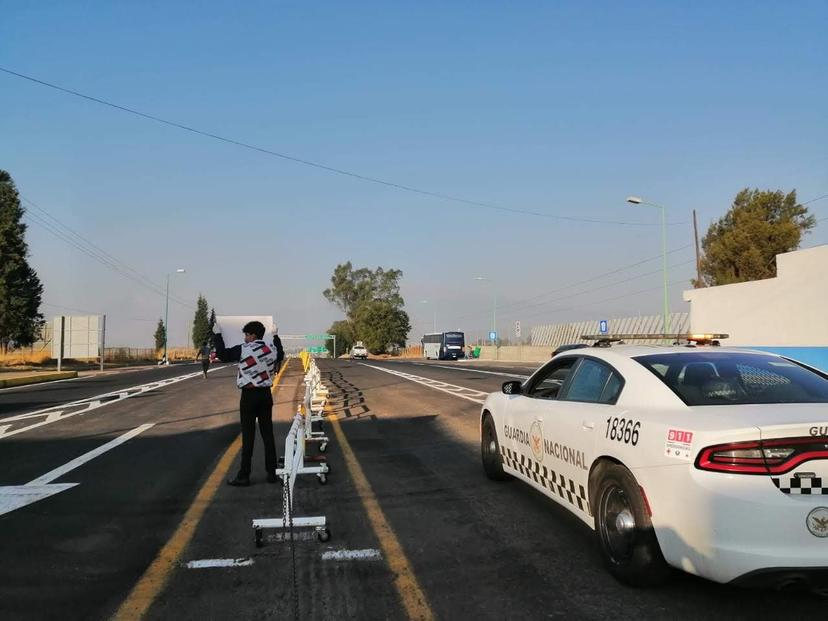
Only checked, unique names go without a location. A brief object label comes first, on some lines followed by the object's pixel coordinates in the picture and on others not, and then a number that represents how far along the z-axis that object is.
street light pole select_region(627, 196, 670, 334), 32.62
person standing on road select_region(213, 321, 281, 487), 7.03
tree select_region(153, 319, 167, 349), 89.80
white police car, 3.25
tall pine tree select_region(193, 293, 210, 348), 108.94
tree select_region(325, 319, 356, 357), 114.88
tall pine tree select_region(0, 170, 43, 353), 39.19
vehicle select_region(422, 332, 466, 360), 66.56
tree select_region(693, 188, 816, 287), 41.19
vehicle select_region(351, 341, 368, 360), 83.50
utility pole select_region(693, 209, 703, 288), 38.72
